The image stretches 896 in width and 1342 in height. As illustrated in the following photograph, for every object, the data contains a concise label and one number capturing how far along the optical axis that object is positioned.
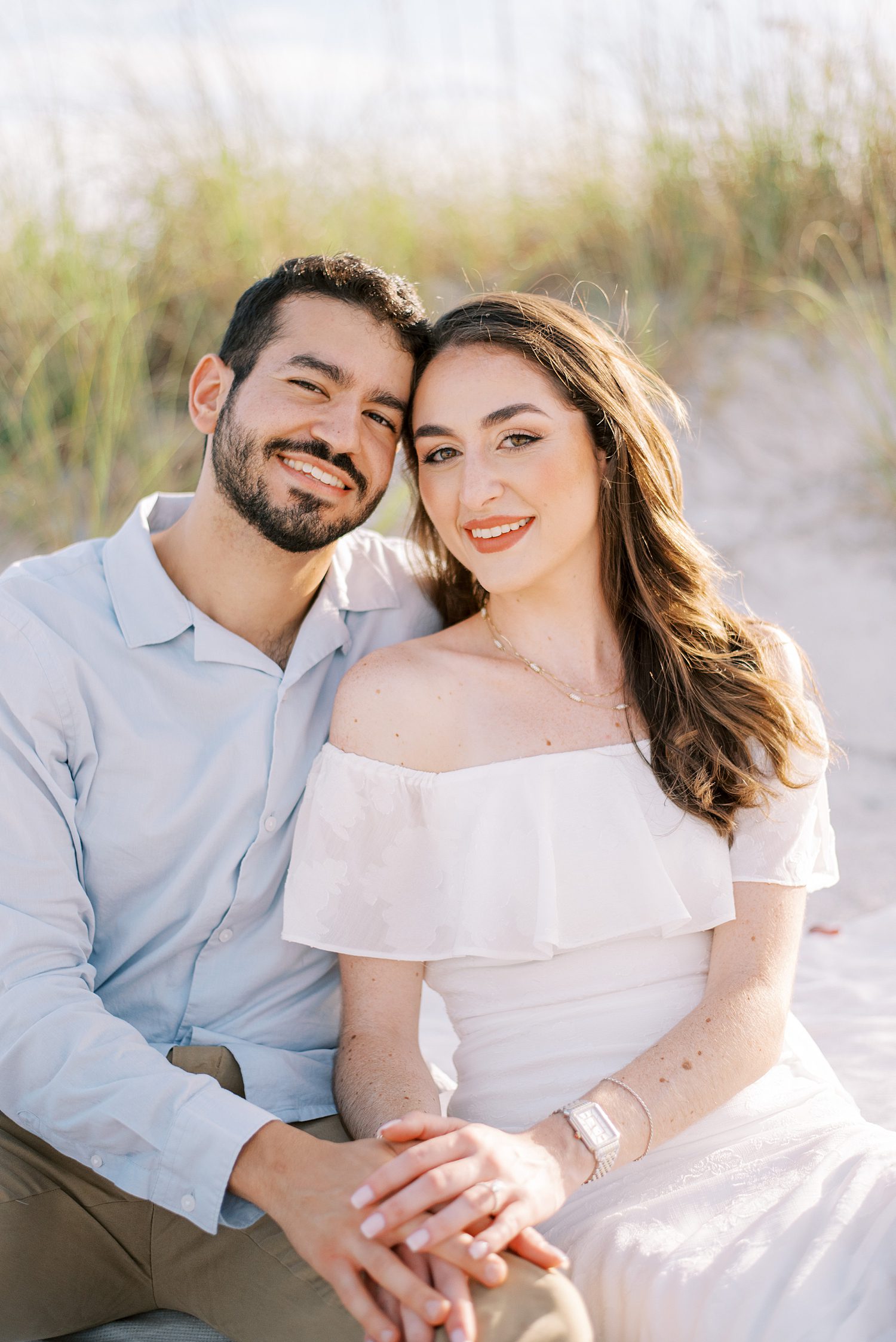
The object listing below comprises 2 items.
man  1.28
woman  1.26
